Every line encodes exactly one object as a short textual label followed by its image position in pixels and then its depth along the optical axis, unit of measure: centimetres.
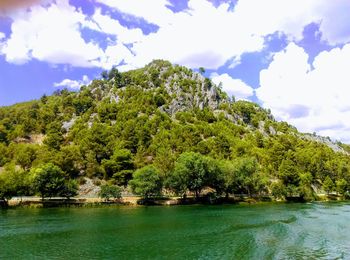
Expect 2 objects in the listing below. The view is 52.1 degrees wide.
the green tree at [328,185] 16000
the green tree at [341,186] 15725
